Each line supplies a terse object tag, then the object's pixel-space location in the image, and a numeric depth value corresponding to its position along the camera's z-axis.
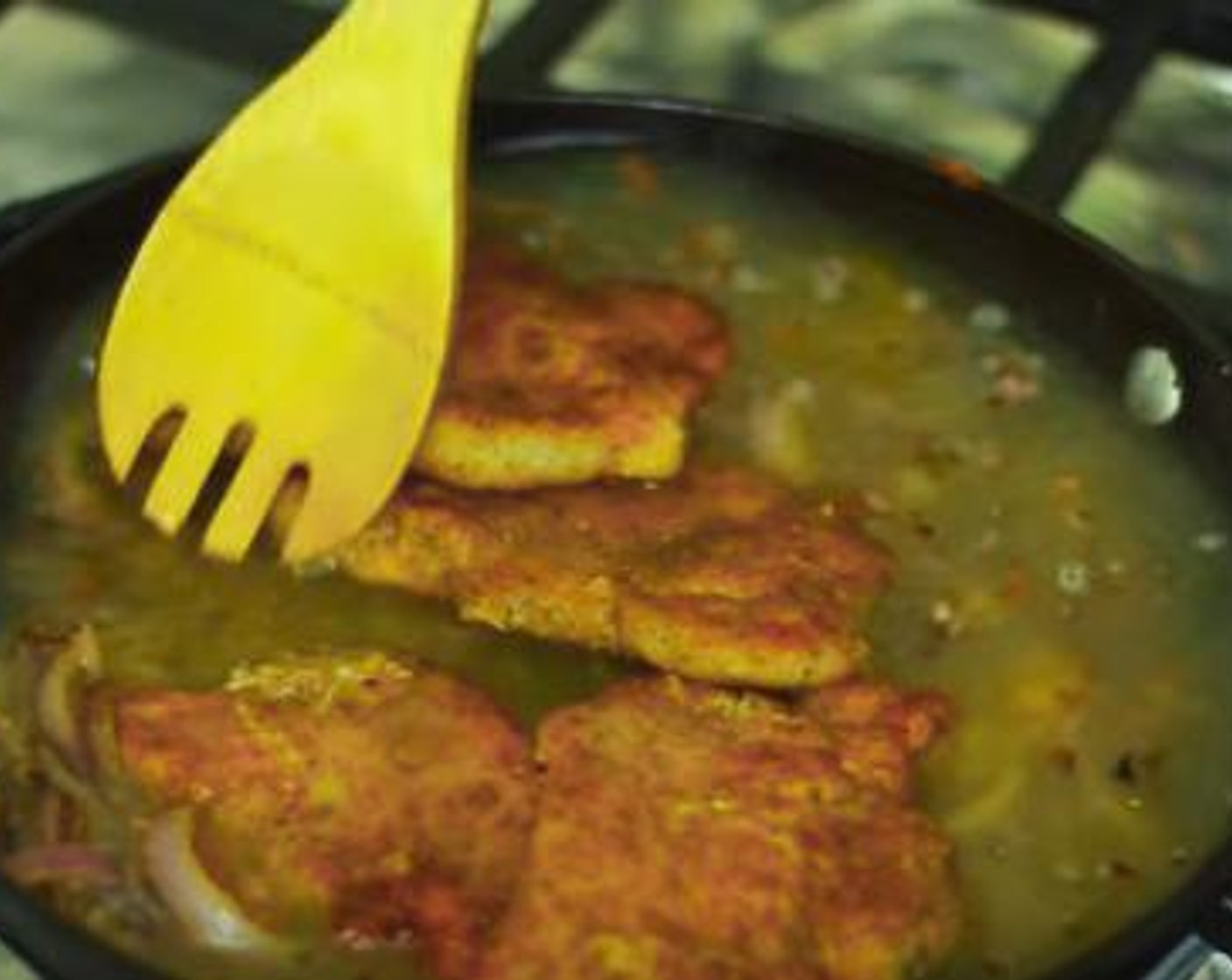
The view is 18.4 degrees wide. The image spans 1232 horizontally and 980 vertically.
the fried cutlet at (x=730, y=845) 0.71
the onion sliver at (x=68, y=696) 0.75
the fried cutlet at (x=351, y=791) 0.72
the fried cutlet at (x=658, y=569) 0.78
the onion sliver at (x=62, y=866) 0.72
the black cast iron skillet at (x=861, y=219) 0.84
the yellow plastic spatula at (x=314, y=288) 0.80
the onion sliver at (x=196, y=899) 0.72
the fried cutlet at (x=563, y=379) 0.81
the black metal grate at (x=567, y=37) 0.95
